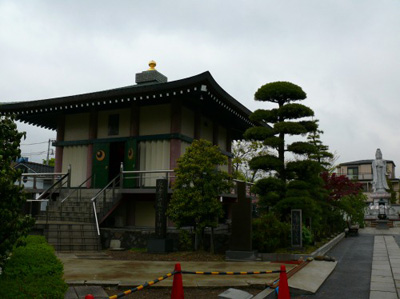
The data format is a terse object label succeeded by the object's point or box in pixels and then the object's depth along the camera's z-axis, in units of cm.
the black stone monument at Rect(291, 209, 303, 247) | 1415
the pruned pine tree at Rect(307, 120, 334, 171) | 3431
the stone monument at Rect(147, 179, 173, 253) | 1427
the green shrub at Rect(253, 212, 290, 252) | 1348
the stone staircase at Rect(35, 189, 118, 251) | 1442
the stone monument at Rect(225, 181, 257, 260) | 1287
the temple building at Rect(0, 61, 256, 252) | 1744
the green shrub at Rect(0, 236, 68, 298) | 477
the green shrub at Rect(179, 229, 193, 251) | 1471
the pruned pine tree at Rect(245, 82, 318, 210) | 1578
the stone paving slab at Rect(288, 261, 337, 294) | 891
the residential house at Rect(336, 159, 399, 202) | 7664
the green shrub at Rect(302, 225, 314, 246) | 1524
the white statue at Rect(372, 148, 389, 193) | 4581
